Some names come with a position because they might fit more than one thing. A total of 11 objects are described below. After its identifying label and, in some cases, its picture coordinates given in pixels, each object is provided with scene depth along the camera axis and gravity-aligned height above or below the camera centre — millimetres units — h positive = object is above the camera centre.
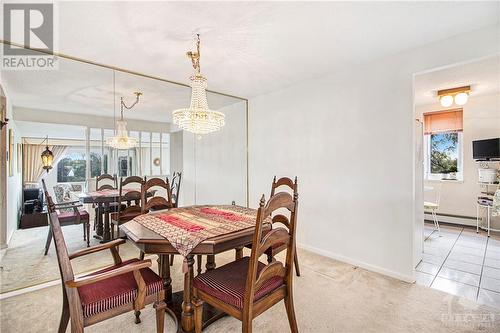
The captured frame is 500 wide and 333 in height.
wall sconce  2396 +567
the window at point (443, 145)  4609 +465
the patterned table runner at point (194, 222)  1570 -473
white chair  4047 -678
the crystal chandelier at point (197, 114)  2131 +491
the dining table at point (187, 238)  1547 -489
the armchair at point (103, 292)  1276 -769
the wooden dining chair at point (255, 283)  1340 -763
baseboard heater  4441 -1034
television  3912 +307
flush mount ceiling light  3656 +1145
